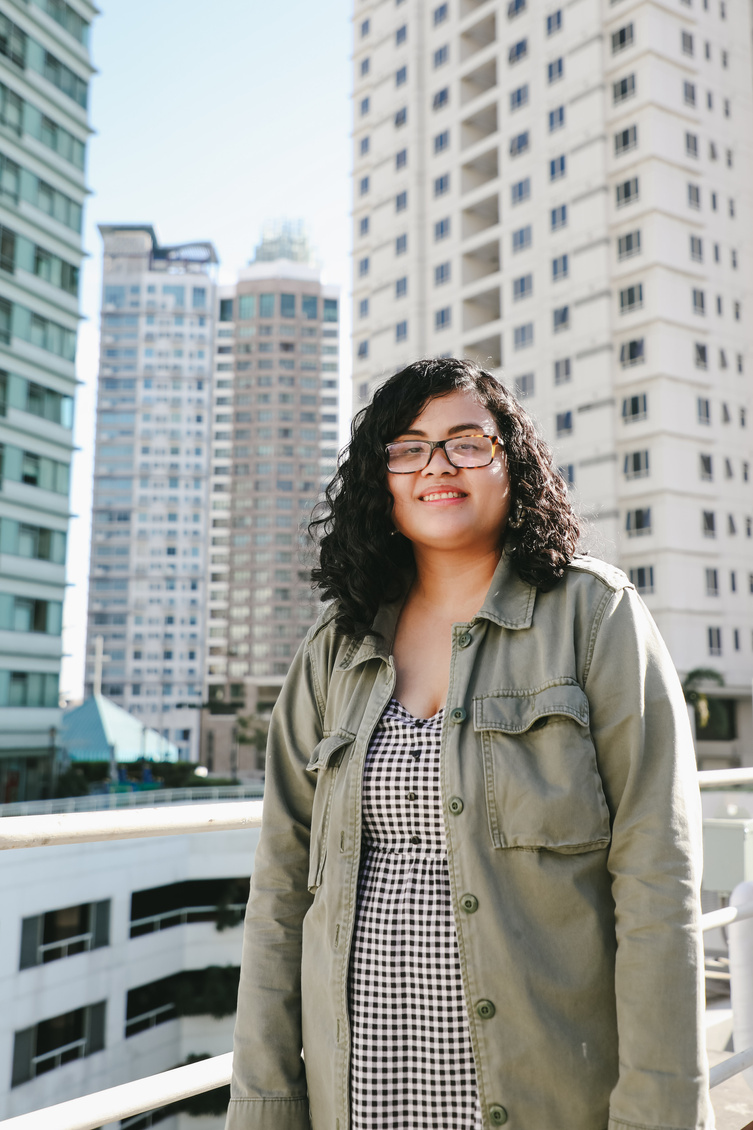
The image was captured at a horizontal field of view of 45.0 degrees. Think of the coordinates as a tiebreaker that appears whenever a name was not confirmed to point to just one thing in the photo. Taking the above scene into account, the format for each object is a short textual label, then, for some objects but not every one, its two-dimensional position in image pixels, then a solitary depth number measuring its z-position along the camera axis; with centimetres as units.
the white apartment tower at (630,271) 2830
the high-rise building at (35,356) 2505
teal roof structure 3688
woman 127
